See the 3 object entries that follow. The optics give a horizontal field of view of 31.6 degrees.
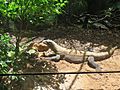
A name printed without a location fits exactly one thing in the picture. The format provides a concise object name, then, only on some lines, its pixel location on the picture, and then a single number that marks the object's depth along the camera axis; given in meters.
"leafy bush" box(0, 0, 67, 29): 2.88
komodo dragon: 3.83
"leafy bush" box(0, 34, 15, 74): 2.69
